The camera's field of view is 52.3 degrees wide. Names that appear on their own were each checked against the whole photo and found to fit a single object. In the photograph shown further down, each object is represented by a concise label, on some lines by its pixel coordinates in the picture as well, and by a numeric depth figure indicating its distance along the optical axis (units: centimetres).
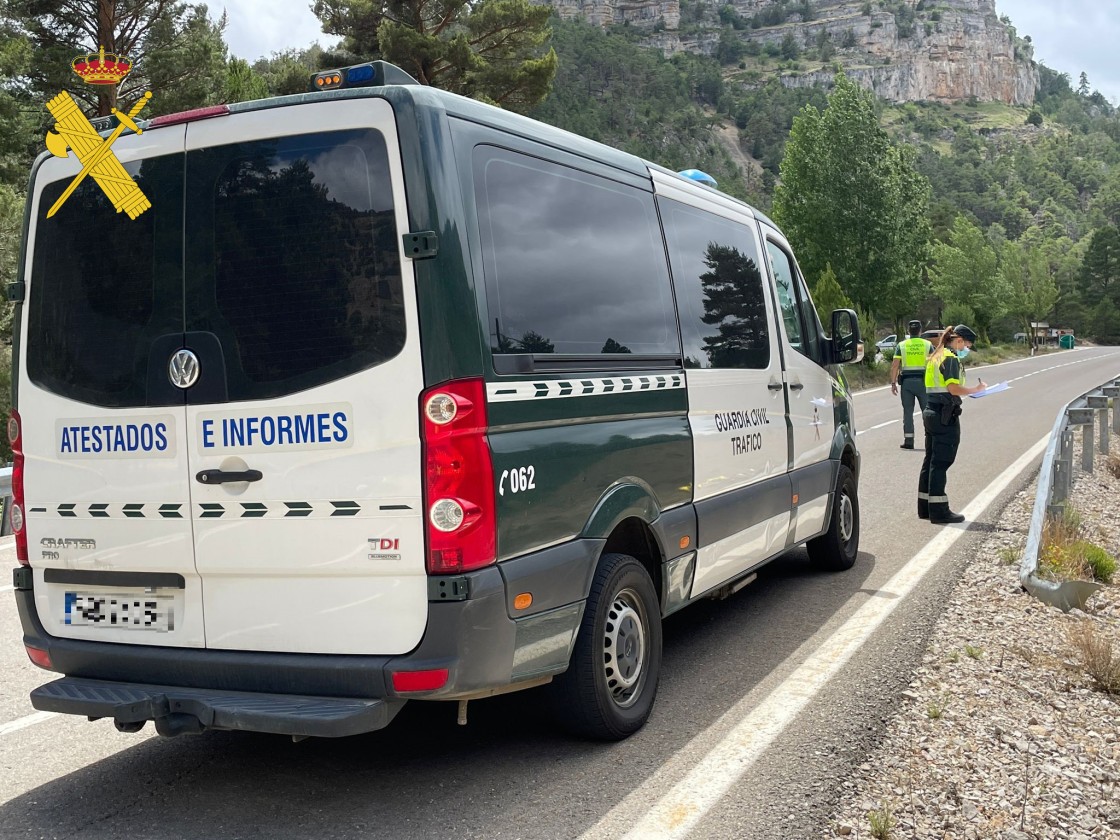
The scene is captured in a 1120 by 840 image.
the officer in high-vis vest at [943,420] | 983
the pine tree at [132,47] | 2258
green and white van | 378
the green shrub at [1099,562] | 790
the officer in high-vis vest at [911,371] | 1644
